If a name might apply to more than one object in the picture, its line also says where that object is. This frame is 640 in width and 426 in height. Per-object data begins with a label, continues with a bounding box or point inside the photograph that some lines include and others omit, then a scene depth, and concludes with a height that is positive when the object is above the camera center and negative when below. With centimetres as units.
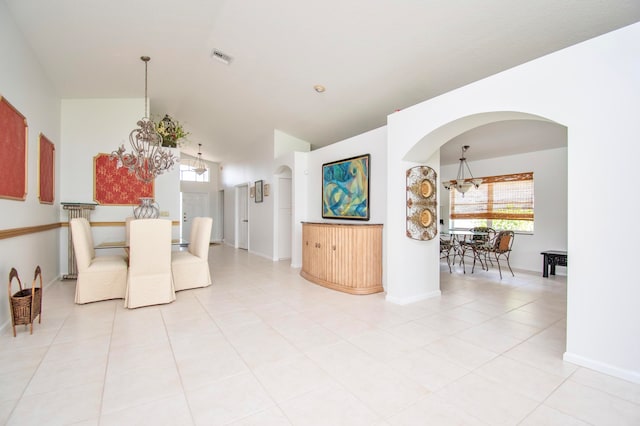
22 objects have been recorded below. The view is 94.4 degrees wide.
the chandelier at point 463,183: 539 +54
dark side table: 498 -82
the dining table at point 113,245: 396 -46
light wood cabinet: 402 -64
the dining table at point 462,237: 553 -50
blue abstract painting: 459 +40
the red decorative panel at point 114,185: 518 +49
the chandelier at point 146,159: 393 +72
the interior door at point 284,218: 688 -14
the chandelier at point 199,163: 806 +165
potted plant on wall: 543 +149
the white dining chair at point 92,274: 340 -75
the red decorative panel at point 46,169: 377 +58
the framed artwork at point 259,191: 743 +53
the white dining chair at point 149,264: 335 -61
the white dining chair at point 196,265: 409 -74
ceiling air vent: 420 +225
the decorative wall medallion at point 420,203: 356 +11
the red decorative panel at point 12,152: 268 +59
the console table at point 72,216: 470 -7
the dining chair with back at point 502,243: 516 -53
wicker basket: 254 -84
